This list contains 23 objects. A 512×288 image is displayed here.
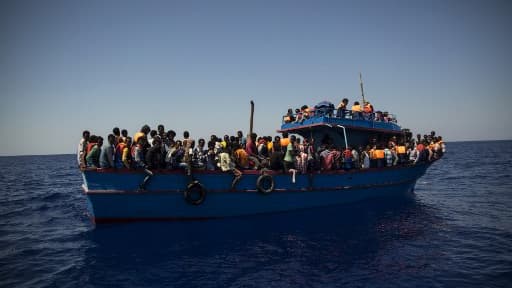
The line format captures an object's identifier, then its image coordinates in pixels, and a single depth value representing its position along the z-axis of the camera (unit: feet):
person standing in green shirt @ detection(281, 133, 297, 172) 36.60
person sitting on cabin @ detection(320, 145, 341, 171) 39.91
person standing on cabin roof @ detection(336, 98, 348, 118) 45.60
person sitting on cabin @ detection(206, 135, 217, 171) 32.94
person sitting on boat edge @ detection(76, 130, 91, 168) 30.32
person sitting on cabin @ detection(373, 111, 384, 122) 52.05
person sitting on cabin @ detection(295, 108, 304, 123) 47.97
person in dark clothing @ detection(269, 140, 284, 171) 35.64
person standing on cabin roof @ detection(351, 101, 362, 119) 47.80
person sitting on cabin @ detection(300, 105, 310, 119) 46.85
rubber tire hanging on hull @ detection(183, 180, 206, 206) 31.96
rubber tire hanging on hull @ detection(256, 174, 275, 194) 34.73
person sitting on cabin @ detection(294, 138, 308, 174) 37.40
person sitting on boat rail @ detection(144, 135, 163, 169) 29.84
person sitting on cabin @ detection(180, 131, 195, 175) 31.24
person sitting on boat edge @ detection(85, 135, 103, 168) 29.68
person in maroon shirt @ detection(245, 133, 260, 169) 35.91
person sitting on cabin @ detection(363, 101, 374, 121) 50.00
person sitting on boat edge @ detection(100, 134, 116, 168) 29.25
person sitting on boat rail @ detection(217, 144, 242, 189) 32.83
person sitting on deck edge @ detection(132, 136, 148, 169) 29.53
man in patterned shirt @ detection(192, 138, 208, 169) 32.76
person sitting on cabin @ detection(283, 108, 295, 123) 50.08
